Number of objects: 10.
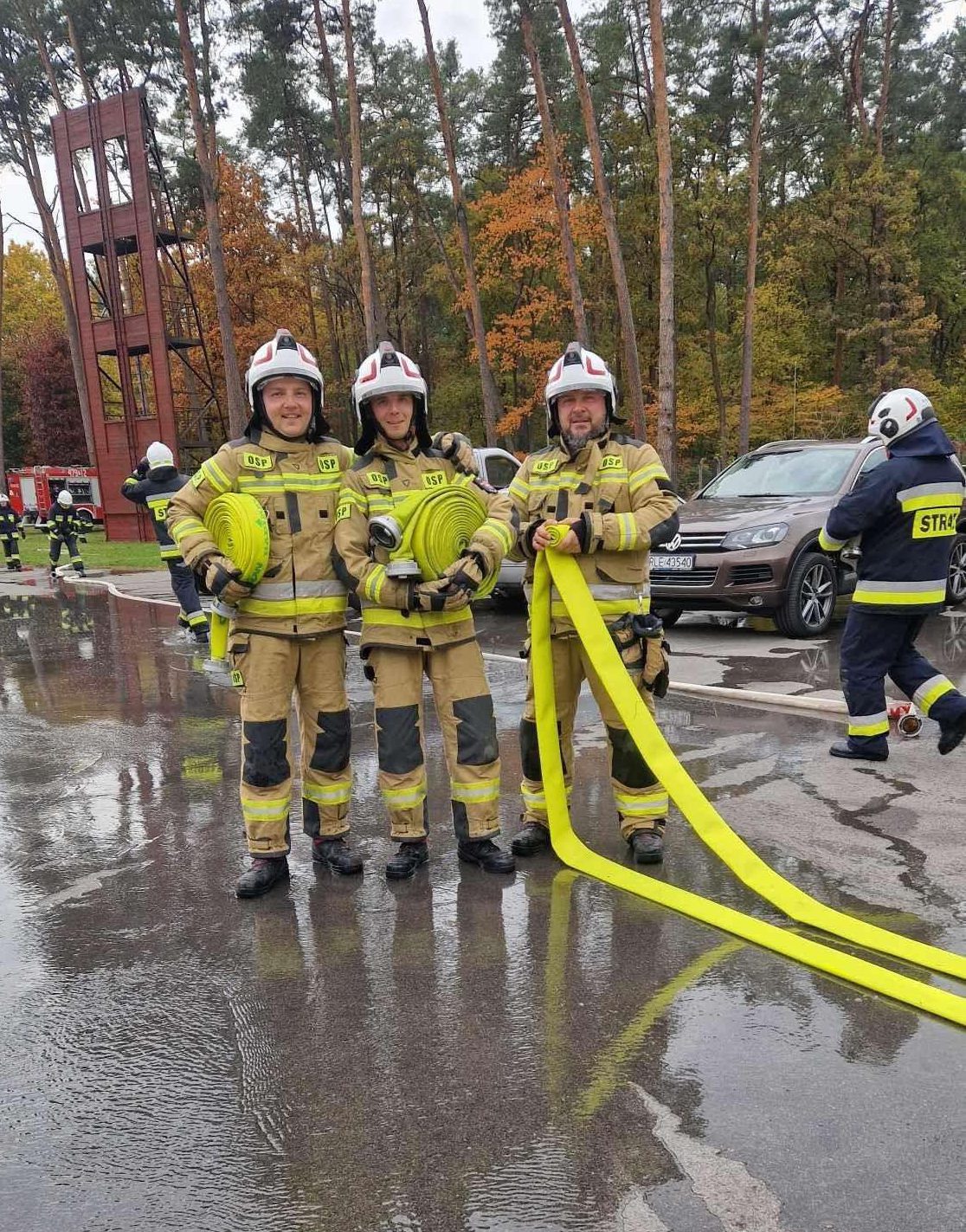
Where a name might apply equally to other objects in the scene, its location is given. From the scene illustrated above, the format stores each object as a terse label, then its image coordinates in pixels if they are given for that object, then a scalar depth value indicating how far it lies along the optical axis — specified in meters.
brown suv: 9.08
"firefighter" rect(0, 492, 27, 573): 20.99
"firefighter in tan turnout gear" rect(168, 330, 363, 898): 4.12
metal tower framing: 27.81
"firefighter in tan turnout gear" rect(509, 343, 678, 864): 4.26
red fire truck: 38.67
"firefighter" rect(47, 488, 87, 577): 18.81
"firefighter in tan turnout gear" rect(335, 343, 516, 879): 4.13
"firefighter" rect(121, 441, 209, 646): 10.81
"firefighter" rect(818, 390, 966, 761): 5.39
